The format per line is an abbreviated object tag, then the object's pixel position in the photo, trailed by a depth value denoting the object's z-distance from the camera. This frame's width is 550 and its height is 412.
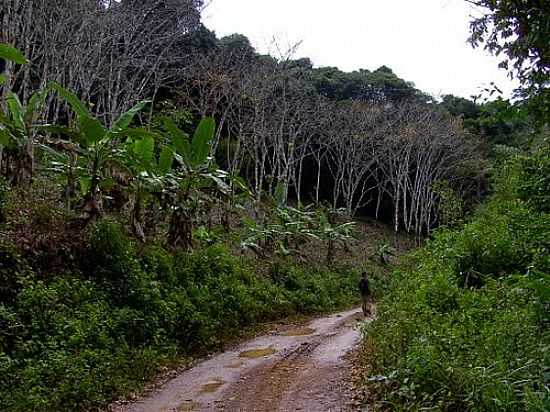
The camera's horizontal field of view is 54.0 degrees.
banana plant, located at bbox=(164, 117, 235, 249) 9.70
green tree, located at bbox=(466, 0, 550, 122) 4.32
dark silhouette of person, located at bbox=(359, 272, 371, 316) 14.08
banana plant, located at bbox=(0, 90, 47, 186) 8.09
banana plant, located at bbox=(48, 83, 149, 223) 8.25
